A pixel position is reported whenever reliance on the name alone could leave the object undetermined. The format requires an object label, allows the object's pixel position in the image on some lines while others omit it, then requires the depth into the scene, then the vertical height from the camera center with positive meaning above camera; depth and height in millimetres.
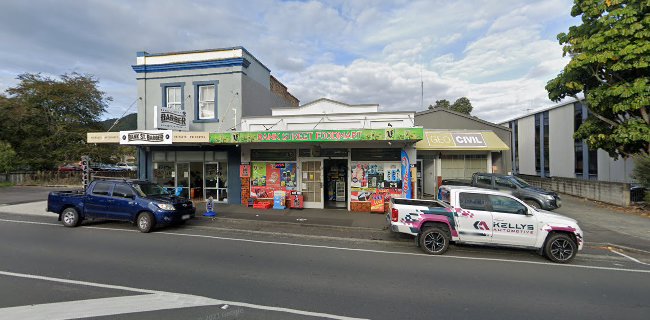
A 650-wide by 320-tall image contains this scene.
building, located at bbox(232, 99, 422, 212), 13289 +345
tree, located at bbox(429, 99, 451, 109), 40491 +8350
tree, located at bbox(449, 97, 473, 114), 39525 +7875
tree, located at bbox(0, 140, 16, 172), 24391 +981
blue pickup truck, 9750 -1201
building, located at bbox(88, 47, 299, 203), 15266 +3084
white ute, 7324 -1466
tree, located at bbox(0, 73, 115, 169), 27391 +4352
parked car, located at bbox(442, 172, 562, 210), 12695 -1025
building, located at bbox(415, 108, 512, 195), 17328 +922
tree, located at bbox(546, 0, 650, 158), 12422 +4097
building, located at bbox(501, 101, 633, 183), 21938 +1255
